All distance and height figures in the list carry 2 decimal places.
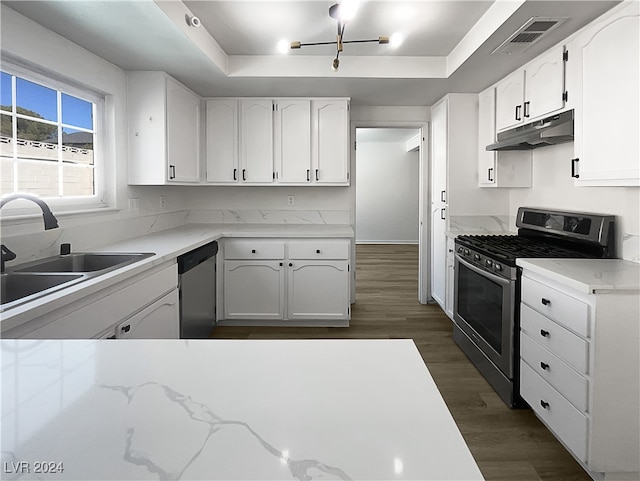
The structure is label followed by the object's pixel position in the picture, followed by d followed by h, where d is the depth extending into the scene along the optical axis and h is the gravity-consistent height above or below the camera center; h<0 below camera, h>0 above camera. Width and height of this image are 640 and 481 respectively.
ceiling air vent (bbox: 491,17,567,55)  2.39 +1.05
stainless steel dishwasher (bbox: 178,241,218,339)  2.96 -0.56
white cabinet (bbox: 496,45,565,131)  2.72 +0.86
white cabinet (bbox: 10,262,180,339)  1.53 -0.41
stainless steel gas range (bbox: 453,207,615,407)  2.53 -0.37
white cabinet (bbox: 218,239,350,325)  3.92 -0.57
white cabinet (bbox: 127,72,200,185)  3.37 +0.67
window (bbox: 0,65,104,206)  2.27 +0.43
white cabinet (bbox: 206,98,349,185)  4.18 +0.70
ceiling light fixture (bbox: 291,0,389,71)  2.07 +0.98
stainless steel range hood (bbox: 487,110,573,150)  2.59 +0.52
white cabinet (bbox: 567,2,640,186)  2.06 +0.58
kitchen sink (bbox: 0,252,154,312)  1.90 -0.27
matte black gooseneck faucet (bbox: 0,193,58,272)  1.80 +0.03
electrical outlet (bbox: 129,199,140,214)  3.41 +0.07
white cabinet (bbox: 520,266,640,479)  1.83 -0.69
